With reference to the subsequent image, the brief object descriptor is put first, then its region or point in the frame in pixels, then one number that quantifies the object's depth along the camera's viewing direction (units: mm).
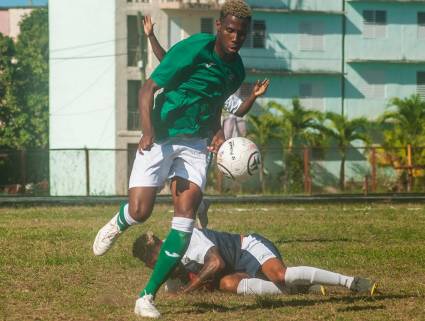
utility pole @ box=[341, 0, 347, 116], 56922
